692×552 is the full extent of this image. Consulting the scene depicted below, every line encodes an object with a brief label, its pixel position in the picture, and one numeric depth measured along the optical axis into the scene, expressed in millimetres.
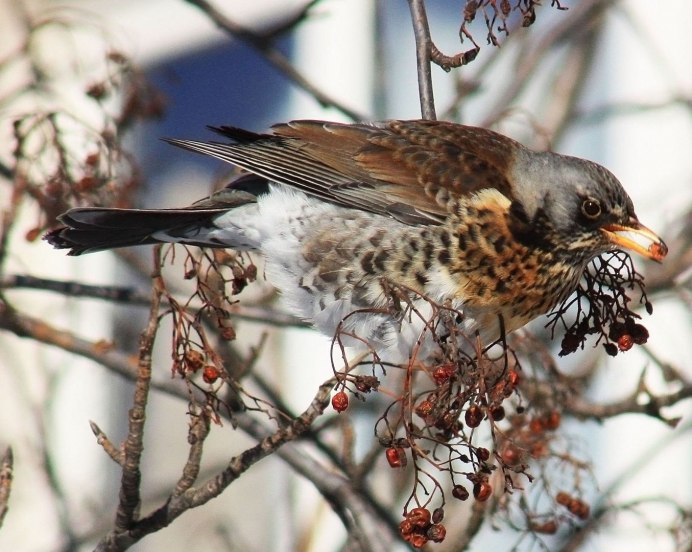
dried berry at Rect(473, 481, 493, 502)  4527
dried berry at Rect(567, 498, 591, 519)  5891
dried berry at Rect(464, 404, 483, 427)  4637
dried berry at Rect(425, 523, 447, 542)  4488
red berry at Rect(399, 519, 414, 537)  4477
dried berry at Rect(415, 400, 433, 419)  4574
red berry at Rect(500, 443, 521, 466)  5527
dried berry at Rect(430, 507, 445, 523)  4539
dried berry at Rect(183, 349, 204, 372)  4977
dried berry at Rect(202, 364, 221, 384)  5016
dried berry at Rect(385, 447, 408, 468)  4613
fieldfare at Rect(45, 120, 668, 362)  5672
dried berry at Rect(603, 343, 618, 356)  4941
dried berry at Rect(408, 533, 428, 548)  4516
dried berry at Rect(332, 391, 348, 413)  4832
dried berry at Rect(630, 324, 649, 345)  4898
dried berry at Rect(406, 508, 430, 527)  4469
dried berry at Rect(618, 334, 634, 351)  4871
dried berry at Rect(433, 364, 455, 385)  4621
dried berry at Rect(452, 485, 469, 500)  4613
